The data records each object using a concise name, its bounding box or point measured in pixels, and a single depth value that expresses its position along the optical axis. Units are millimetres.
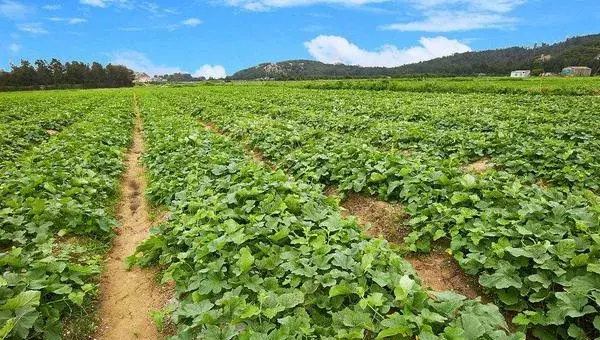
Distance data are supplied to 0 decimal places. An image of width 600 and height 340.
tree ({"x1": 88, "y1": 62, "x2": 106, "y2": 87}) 105881
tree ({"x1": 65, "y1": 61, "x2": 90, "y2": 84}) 103438
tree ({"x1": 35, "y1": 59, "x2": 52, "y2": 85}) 96562
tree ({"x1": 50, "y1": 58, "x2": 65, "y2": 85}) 100238
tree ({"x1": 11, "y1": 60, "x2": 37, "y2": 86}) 92062
